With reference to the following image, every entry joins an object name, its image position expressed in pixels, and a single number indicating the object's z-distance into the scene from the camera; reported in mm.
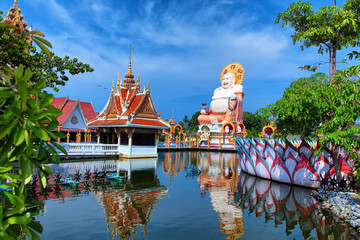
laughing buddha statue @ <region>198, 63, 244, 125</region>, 45625
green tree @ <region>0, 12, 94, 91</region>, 10148
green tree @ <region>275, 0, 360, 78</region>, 9336
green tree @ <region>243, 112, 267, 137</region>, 71688
